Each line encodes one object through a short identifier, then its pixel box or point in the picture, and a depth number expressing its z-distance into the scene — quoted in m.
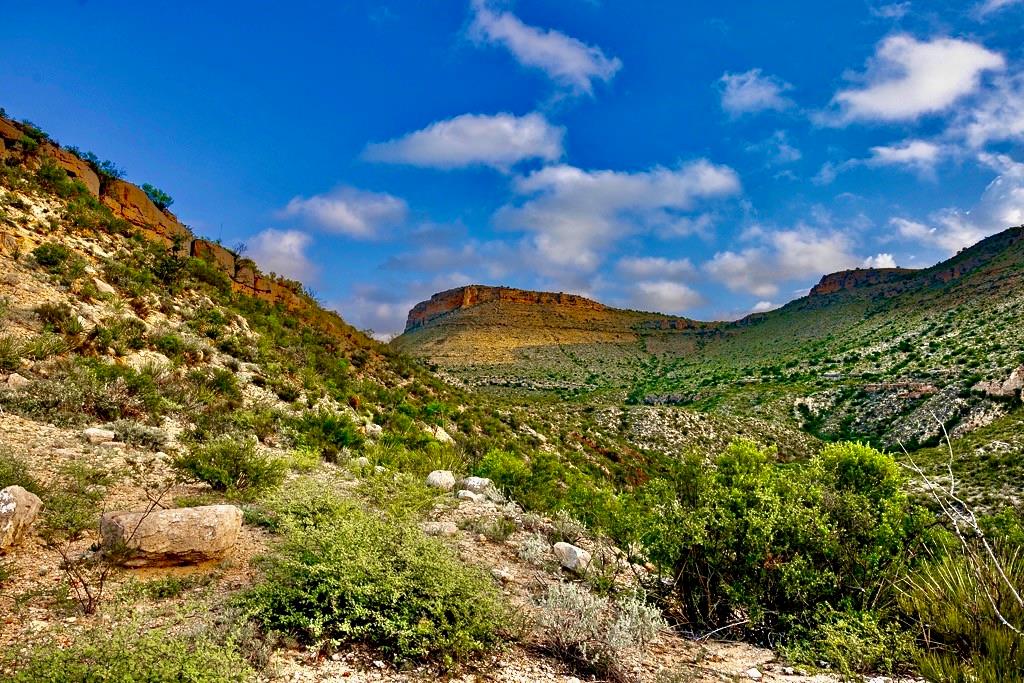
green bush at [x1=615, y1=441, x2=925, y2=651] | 4.98
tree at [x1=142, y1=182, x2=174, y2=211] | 20.56
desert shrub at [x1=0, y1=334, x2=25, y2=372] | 8.41
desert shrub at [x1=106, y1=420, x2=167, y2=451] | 7.78
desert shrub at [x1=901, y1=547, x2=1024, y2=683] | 3.44
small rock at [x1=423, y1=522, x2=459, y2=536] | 6.36
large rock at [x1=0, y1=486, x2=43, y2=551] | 4.51
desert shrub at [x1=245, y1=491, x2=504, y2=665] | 3.92
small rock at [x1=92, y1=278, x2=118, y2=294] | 12.74
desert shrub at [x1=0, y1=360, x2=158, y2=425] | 7.75
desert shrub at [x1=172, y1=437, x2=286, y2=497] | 6.94
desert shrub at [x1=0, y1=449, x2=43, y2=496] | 5.29
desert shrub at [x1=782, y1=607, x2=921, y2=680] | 4.05
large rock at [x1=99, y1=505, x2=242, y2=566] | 4.57
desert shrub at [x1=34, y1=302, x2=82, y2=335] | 10.22
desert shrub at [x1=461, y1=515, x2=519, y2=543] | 7.13
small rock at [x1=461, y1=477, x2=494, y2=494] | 9.47
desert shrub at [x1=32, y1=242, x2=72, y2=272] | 12.12
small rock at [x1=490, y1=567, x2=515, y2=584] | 5.76
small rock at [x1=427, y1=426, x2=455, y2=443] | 15.62
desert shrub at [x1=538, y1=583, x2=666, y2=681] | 4.20
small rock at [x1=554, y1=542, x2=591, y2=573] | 6.43
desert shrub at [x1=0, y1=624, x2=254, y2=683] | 2.89
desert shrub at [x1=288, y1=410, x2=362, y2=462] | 10.55
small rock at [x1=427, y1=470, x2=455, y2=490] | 9.25
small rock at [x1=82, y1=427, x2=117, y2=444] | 7.41
